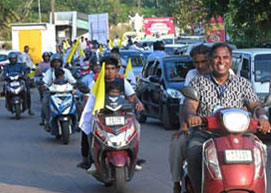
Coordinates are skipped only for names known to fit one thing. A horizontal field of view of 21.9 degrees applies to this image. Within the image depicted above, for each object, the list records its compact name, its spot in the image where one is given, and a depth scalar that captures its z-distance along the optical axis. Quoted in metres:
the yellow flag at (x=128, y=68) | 10.95
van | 13.73
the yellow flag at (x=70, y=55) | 15.61
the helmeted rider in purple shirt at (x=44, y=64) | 19.63
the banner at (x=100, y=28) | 43.88
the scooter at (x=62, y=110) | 13.49
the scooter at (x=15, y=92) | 18.19
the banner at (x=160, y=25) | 54.23
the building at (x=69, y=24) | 68.25
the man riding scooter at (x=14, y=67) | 18.16
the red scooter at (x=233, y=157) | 5.33
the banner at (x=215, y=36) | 33.44
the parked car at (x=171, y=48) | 33.65
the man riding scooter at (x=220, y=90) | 6.20
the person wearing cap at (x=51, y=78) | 14.13
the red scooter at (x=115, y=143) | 8.05
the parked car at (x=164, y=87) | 15.52
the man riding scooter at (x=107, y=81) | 8.60
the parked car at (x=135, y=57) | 23.98
